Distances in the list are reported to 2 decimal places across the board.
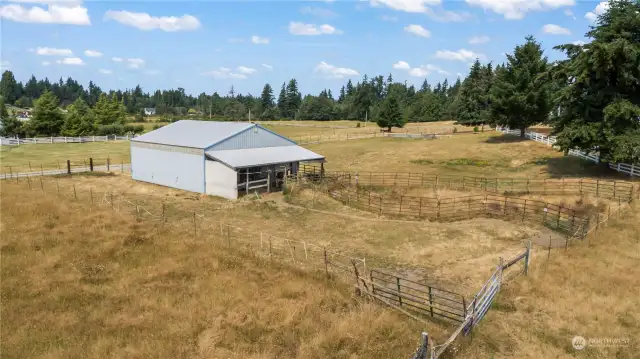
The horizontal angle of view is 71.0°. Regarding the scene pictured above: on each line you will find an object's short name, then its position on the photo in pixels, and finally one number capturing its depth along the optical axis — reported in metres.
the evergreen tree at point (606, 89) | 32.06
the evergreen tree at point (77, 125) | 68.62
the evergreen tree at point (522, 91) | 49.91
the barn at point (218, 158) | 32.28
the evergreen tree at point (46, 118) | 67.19
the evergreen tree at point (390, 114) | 78.62
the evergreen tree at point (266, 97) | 153.38
